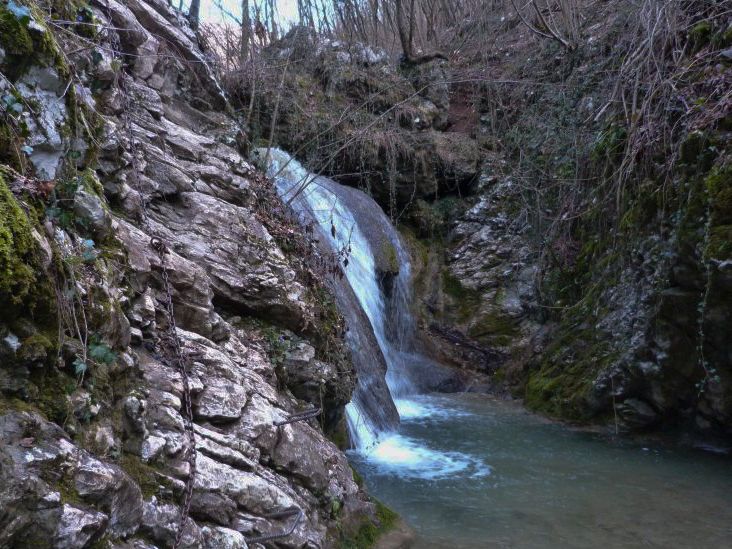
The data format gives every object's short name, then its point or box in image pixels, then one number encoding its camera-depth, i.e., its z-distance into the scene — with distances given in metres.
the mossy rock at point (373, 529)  3.65
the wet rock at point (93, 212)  2.78
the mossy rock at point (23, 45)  2.35
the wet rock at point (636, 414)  6.76
